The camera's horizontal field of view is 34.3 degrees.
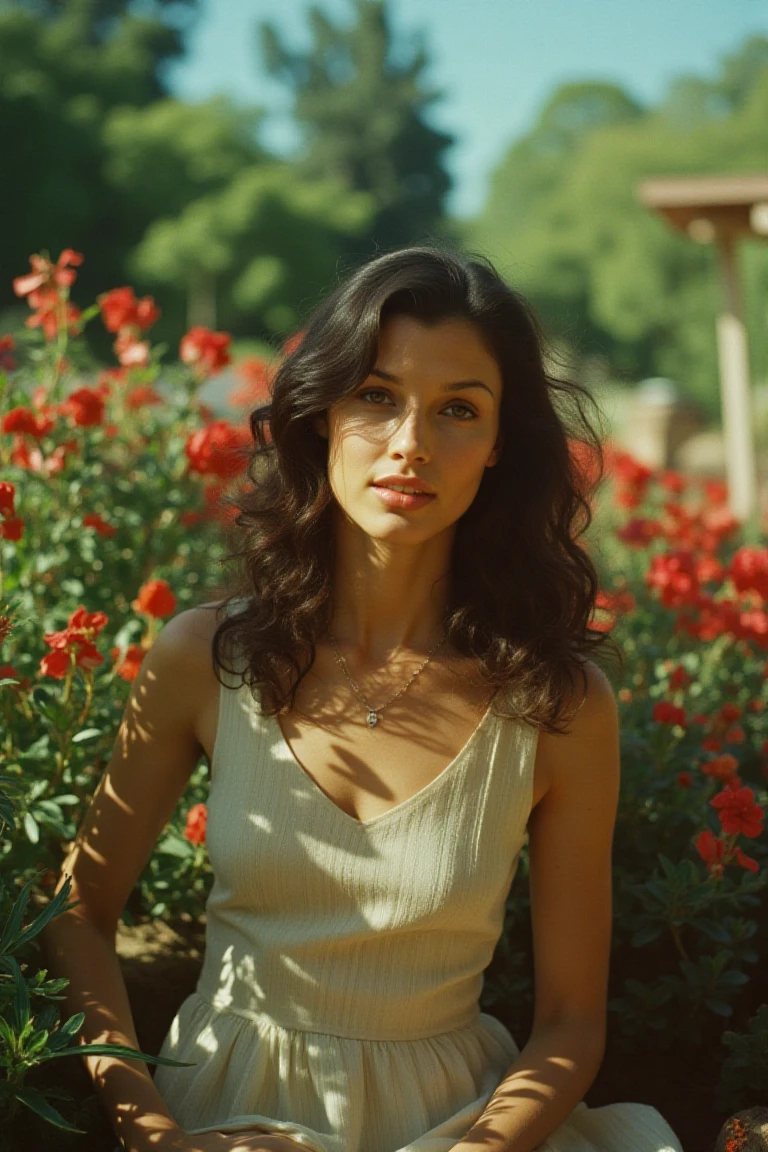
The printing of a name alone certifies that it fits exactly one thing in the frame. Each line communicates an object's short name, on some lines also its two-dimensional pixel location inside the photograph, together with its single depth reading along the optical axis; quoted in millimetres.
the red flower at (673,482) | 5355
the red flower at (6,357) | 2529
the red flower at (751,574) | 3352
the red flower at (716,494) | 5522
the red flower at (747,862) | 1840
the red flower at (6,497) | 1702
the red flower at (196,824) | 1987
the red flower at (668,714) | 2307
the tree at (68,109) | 31281
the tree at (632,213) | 43500
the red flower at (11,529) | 1827
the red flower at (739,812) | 1847
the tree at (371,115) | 54062
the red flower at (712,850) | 1912
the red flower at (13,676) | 1848
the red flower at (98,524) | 2582
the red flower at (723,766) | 2168
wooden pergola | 7883
